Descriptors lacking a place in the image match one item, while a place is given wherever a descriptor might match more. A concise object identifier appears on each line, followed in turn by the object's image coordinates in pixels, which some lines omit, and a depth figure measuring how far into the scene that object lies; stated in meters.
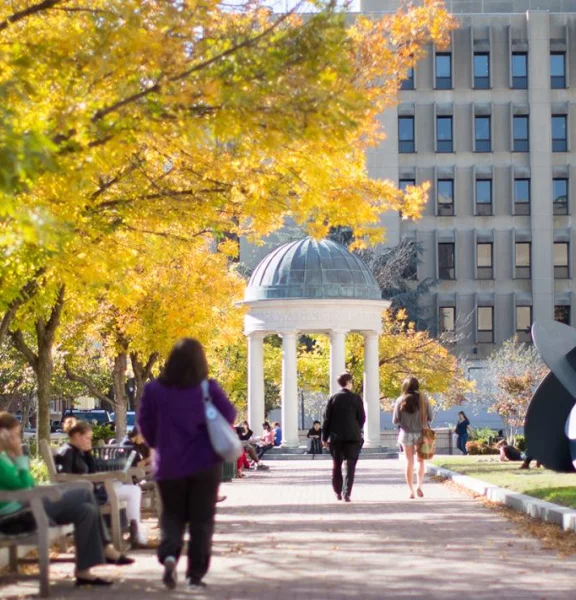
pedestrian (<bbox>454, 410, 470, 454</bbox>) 45.84
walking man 18.92
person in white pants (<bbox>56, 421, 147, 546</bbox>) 11.98
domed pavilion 44.28
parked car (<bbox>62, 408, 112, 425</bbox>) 81.75
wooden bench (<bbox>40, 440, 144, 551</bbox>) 11.26
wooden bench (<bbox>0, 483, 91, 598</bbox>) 9.21
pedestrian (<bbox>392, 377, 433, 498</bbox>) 19.88
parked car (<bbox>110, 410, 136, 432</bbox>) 82.44
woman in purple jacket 9.08
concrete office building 71.69
